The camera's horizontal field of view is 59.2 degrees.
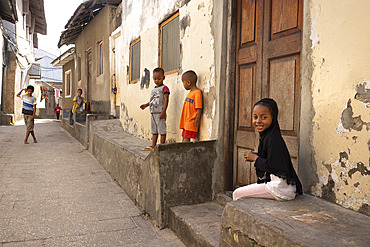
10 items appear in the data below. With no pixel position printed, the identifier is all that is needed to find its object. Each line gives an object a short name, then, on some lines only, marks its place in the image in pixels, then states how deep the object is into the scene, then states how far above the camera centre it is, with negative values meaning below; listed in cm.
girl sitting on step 220 -37
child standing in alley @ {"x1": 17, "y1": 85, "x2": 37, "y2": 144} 884 -5
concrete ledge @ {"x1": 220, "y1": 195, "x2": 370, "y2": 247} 165 -65
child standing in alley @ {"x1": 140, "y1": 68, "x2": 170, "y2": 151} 466 +1
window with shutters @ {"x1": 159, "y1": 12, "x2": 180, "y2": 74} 494 +100
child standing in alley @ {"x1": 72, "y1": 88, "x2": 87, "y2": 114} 1129 +13
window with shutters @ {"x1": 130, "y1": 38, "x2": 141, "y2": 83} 680 +102
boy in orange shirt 391 +1
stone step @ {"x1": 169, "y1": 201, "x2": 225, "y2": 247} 259 -101
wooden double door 270 +38
